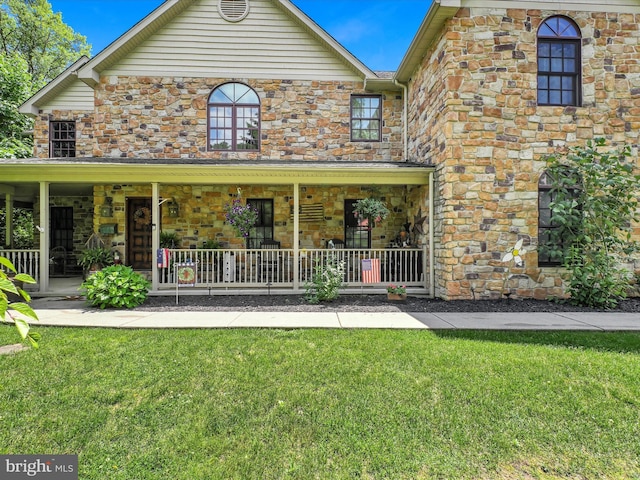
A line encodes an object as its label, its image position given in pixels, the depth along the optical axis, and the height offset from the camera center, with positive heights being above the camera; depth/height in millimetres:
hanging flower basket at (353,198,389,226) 8828 +710
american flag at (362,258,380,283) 8125 -808
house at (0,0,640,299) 7391 +2772
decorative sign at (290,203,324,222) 10203 +729
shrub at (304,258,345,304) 7416 -1017
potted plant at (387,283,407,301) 7672 -1249
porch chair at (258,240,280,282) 9672 -473
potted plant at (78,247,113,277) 9273 -626
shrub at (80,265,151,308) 6789 -1044
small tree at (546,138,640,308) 6848 +402
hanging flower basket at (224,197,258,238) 8969 +506
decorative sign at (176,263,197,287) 7699 -800
